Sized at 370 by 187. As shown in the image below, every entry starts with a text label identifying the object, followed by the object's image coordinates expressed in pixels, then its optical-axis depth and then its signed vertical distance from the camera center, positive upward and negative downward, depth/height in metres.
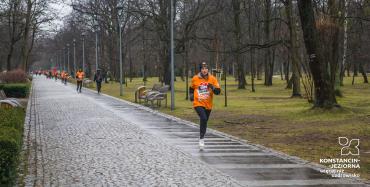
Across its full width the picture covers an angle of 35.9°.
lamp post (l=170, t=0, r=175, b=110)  23.67 -0.51
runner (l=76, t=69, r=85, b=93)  42.24 -0.87
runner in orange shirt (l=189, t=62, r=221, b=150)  12.15 -0.54
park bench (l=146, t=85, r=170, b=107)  25.18 -1.31
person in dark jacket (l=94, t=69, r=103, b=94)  39.84 -0.88
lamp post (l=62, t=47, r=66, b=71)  103.50 +2.13
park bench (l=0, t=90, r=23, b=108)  16.76 -1.16
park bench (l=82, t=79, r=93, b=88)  58.53 -1.72
